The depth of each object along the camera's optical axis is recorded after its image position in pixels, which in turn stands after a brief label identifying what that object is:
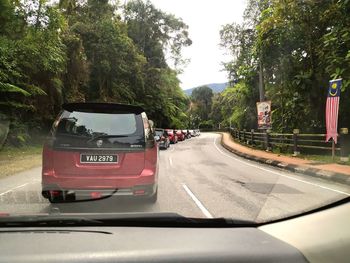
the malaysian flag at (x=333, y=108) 15.95
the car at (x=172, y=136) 40.21
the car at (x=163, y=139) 29.91
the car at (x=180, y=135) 47.59
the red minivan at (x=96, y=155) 7.02
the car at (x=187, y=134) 57.38
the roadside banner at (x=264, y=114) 26.08
